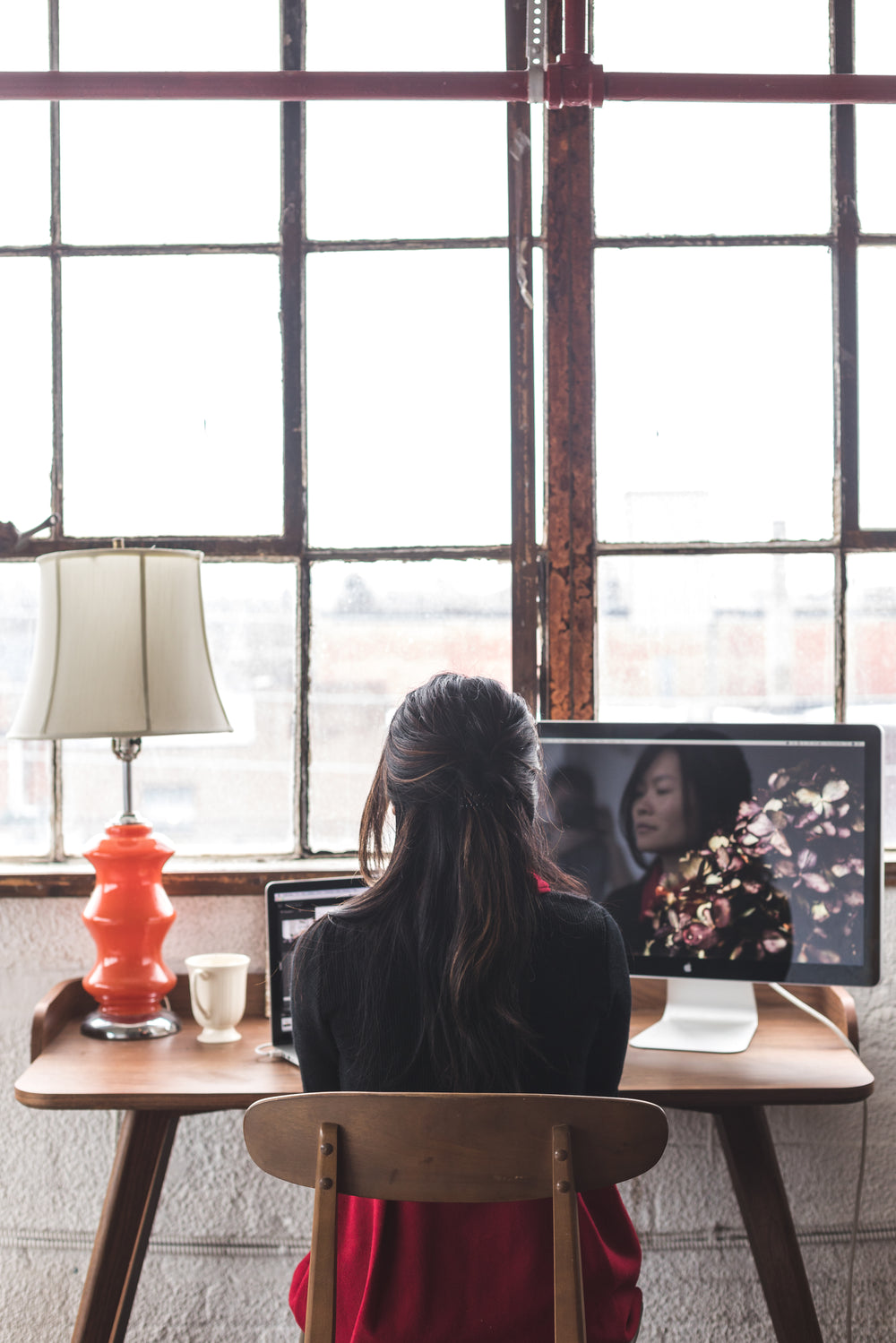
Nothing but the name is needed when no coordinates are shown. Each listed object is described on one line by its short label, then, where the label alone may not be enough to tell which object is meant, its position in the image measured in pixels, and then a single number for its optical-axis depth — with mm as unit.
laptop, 1579
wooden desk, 1385
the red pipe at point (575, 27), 1828
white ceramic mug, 1613
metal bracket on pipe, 1794
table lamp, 1545
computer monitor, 1547
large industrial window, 2027
